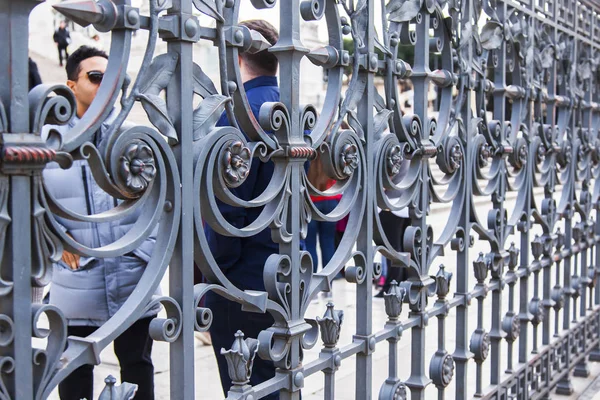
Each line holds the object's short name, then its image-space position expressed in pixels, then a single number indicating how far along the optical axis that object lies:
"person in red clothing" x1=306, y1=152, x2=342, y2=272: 6.68
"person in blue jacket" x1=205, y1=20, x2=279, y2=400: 2.64
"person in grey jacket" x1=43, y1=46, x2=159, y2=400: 2.93
